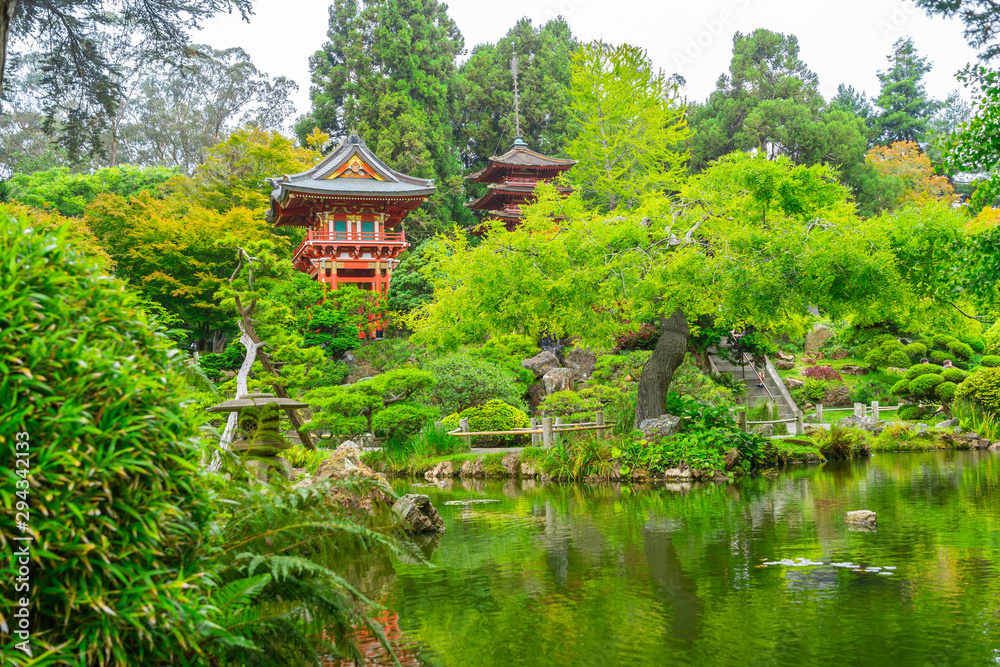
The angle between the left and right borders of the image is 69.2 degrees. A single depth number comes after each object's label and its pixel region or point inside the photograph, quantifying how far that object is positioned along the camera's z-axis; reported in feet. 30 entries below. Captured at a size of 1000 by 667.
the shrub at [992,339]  62.01
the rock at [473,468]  46.96
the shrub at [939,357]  78.76
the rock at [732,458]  38.70
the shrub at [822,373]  77.61
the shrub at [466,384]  57.72
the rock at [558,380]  66.33
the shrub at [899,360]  77.51
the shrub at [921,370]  64.03
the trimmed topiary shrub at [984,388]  49.56
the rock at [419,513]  25.03
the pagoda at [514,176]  99.30
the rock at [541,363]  70.64
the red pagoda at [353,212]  86.43
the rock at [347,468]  24.01
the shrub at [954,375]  60.29
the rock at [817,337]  90.35
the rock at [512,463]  45.68
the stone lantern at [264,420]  26.48
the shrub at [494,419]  54.19
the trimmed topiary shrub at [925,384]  59.98
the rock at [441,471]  48.21
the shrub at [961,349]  78.02
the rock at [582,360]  71.72
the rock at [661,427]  39.22
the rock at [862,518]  22.21
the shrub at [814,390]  70.95
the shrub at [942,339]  79.05
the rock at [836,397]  73.67
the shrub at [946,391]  58.11
